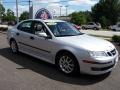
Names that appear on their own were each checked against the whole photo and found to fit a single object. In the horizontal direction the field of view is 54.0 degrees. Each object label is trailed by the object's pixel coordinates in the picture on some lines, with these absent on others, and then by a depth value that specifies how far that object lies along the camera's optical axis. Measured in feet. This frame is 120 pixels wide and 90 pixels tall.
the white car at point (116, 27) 73.89
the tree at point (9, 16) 176.57
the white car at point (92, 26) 80.51
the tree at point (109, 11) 114.66
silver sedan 9.94
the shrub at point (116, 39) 22.57
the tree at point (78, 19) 103.57
